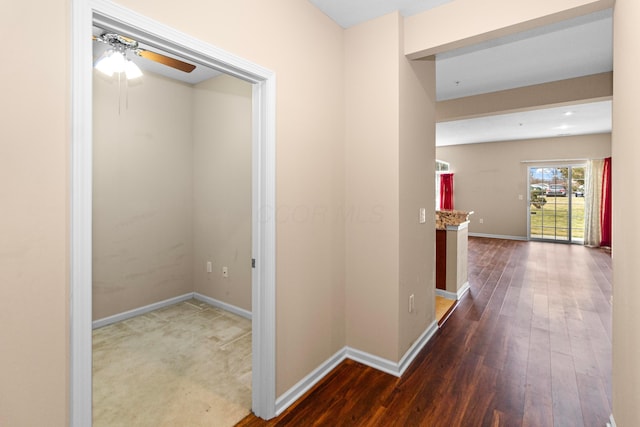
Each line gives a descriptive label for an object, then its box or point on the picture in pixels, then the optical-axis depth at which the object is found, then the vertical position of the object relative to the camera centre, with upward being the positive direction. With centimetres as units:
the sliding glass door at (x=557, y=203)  804 +22
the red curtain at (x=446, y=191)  948 +61
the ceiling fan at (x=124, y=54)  208 +112
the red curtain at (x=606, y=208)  736 +8
